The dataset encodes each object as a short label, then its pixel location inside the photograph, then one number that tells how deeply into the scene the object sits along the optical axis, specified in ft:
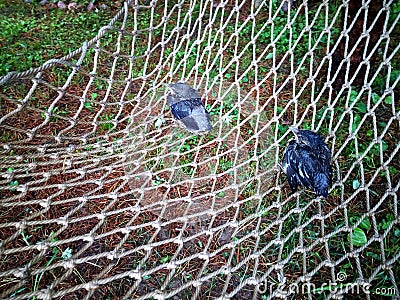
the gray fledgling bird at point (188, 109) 4.30
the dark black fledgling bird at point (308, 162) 3.52
